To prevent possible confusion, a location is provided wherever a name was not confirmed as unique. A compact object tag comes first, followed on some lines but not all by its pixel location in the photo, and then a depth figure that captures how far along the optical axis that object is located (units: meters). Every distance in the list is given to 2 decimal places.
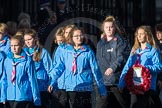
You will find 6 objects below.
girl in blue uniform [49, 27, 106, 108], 18.03
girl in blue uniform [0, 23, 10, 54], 19.45
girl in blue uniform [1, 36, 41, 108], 17.44
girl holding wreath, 18.50
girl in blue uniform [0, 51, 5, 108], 17.81
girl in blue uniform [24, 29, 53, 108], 18.62
